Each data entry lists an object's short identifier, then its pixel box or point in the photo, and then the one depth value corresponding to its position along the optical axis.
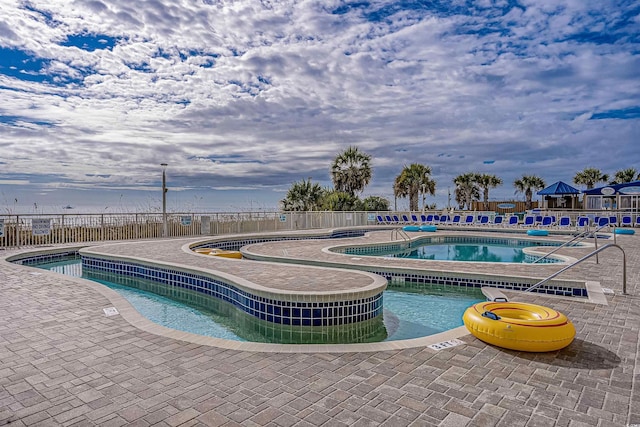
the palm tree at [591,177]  34.78
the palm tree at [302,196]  24.14
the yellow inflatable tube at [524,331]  3.25
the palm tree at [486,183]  35.62
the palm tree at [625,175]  32.34
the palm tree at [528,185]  36.00
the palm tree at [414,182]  29.17
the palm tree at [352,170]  27.08
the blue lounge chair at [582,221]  16.68
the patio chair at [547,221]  17.72
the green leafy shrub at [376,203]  26.86
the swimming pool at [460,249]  11.10
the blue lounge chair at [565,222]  17.38
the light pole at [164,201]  13.55
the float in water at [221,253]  9.06
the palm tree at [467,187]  35.97
